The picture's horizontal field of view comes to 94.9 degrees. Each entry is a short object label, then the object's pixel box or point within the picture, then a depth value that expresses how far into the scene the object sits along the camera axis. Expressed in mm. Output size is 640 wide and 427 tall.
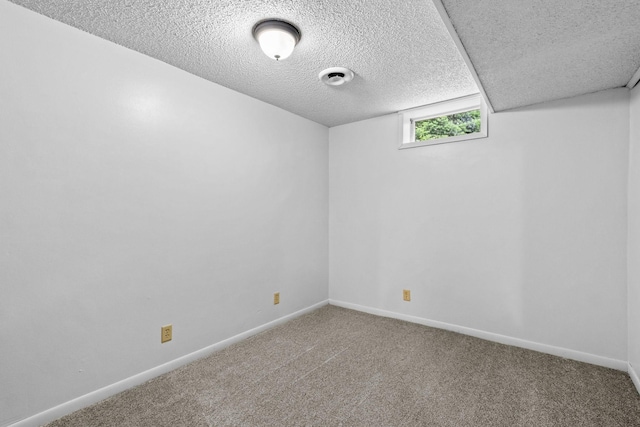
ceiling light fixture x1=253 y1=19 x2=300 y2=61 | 1595
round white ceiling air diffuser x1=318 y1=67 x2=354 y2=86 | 2127
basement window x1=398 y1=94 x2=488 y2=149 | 2648
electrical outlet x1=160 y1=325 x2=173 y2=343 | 2055
